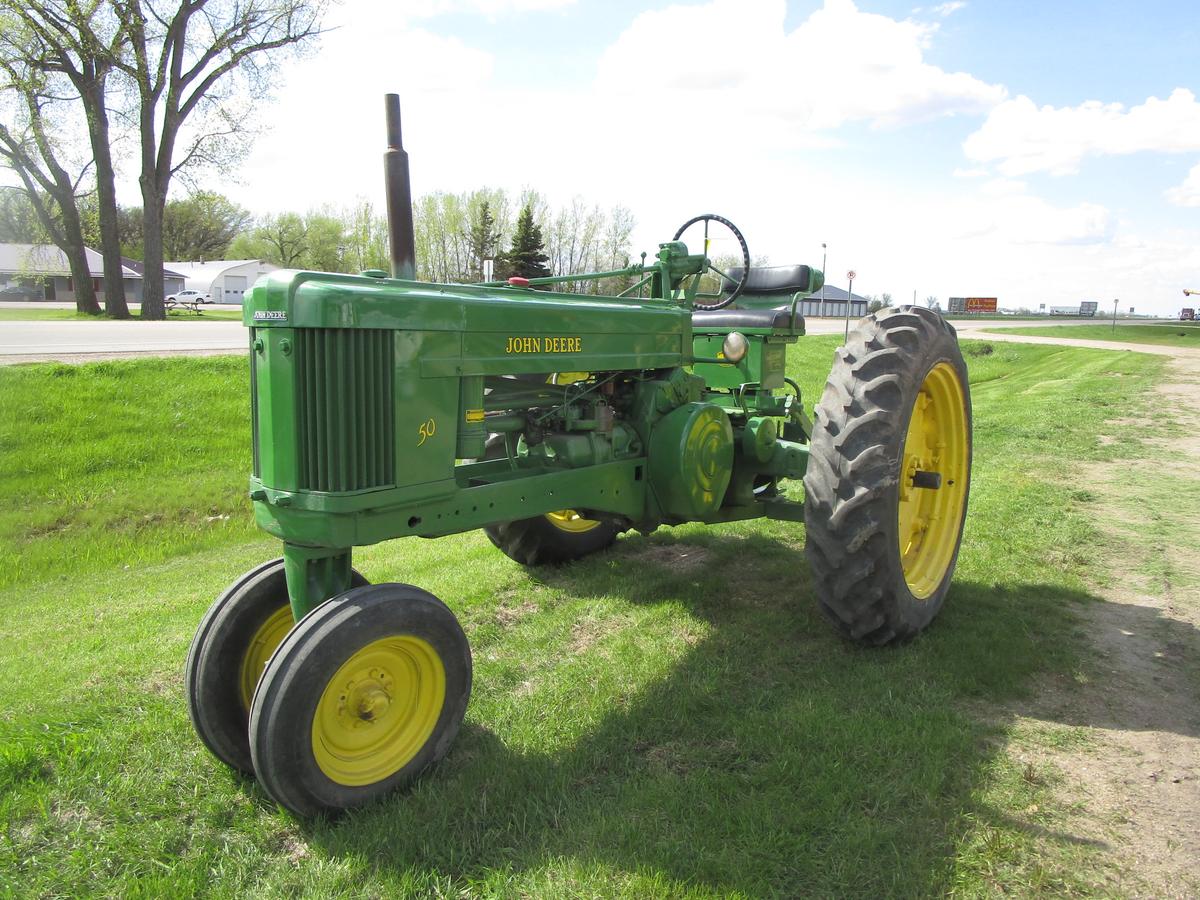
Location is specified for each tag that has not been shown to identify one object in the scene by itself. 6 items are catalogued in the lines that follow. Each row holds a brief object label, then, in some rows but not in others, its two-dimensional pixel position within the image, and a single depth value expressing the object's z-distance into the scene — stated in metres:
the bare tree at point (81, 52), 20.06
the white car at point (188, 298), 45.14
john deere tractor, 2.72
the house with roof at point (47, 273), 29.97
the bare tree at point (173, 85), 23.34
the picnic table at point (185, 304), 40.56
